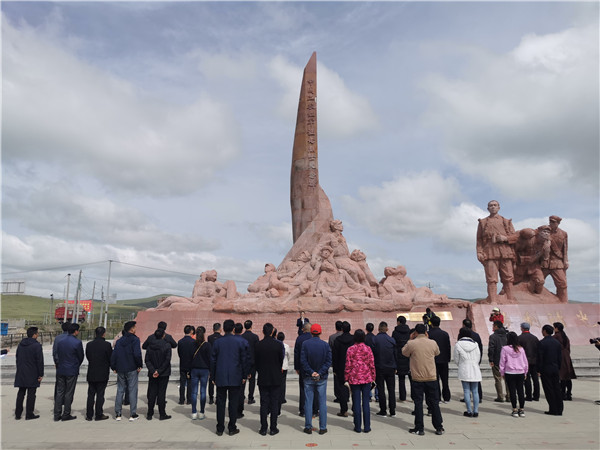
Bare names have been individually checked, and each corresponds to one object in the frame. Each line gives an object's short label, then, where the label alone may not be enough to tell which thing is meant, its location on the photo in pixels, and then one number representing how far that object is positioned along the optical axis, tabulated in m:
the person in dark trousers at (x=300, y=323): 11.16
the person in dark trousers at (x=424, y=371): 5.62
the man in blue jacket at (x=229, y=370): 5.64
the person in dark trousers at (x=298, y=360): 6.15
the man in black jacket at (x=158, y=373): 6.42
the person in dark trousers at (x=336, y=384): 6.79
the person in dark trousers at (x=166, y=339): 6.61
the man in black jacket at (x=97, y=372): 6.42
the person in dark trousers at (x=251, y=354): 6.08
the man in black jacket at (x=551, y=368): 6.59
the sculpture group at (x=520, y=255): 15.28
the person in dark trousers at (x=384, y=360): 6.65
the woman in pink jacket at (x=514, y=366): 6.53
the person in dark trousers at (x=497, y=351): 7.33
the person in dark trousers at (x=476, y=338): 7.00
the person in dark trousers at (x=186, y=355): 7.00
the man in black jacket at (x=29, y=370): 6.59
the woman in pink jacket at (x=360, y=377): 5.61
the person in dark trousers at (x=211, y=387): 7.24
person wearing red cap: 5.71
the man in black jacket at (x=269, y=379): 5.61
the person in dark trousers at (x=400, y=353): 7.09
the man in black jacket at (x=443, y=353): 7.12
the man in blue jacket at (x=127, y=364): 6.45
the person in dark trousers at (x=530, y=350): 7.39
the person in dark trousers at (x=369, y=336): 7.00
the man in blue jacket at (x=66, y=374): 6.45
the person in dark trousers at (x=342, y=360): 6.20
